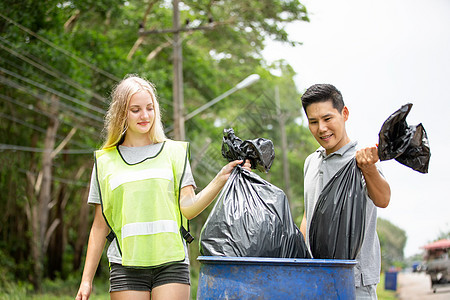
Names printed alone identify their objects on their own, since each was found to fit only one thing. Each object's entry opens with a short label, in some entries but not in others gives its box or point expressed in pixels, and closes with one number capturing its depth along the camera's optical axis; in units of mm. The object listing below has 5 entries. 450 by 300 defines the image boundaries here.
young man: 2449
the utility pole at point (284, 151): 21450
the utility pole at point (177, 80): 12195
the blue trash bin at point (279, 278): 2057
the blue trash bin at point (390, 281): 17828
